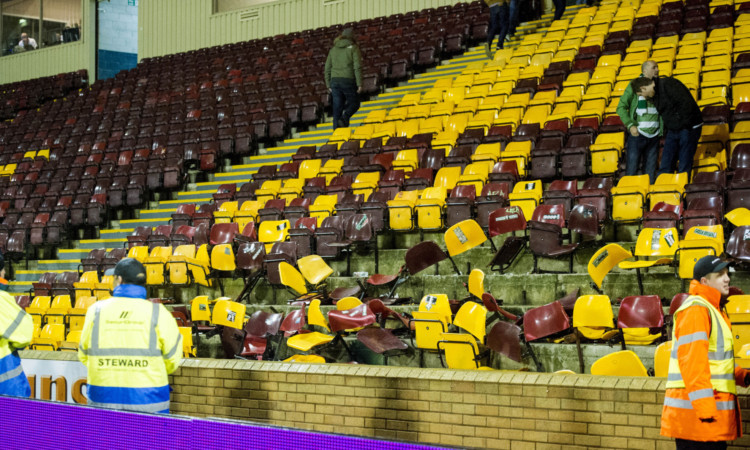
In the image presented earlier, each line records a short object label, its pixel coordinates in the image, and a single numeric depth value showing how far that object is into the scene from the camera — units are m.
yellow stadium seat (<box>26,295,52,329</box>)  8.82
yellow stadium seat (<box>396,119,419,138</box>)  11.48
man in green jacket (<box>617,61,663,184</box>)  8.36
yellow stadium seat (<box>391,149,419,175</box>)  10.34
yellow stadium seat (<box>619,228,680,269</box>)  6.64
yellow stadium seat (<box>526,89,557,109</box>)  10.85
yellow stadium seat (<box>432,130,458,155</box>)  10.63
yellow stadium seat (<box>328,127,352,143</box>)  12.11
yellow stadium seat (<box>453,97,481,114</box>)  11.48
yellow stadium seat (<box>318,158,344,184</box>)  10.93
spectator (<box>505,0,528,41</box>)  13.65
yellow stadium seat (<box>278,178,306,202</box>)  10.65
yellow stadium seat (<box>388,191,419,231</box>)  8.80
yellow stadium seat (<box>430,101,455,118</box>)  11.68
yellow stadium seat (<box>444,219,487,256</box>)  7.79
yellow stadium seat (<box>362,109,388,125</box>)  12.40
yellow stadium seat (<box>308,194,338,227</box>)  9.59
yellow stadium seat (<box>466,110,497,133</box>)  10.78
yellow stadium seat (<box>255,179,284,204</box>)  10.90
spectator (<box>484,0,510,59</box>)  13.38
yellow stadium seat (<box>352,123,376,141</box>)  11.83
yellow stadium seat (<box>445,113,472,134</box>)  11.06
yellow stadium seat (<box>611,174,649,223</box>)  7.74
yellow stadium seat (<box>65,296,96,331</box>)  8.48
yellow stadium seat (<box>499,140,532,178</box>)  9.42
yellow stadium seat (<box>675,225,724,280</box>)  6.45
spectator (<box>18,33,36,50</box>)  24.09
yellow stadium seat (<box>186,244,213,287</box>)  9.23
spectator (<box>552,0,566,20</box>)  14.33
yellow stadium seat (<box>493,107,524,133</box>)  10.63
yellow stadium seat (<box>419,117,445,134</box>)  11.31
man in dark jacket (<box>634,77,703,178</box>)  8.12
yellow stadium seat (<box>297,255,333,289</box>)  8.06
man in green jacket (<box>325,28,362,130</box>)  12.20
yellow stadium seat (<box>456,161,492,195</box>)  9.16
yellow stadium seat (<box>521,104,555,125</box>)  10.48
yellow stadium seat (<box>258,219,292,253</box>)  9.41
